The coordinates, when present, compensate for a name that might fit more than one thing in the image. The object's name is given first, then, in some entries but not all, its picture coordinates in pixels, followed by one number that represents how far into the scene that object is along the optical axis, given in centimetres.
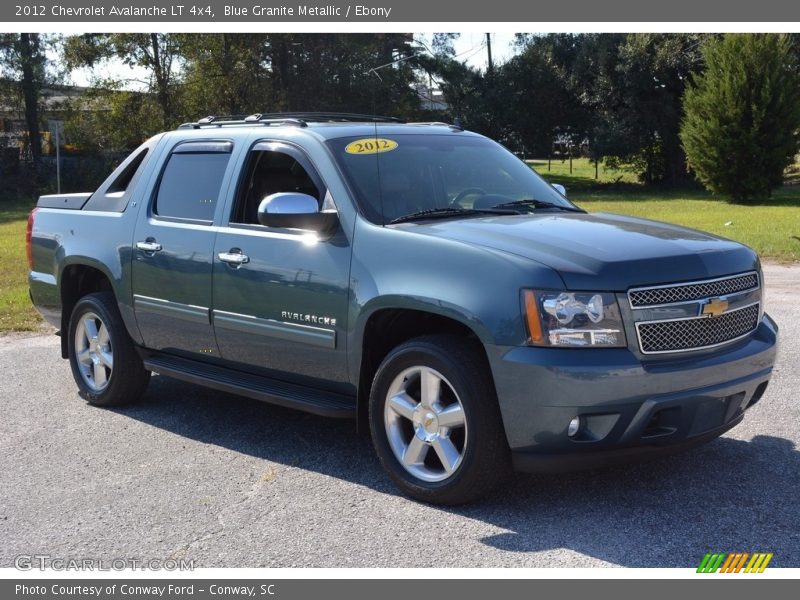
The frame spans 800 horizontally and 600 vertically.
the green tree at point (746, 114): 2838
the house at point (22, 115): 4025
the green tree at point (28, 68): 3909
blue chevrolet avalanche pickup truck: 424
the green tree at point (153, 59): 3925
